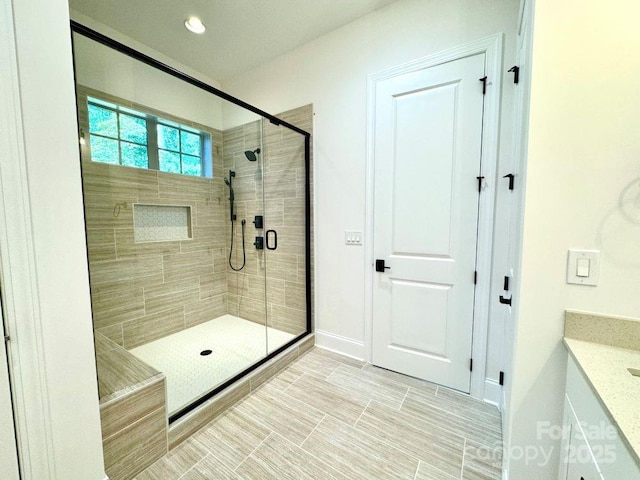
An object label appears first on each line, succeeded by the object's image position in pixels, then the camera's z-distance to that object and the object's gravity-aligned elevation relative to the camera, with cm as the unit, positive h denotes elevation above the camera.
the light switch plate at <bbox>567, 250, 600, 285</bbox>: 87 -16
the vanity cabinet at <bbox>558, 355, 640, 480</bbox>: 55 -59
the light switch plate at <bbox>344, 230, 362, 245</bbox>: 215 -13
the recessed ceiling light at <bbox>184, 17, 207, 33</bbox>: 203 +169
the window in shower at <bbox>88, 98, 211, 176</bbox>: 190 +75
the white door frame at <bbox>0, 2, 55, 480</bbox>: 81 -21
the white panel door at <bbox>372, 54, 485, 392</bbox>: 169 +4
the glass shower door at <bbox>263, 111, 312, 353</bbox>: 242 -4
